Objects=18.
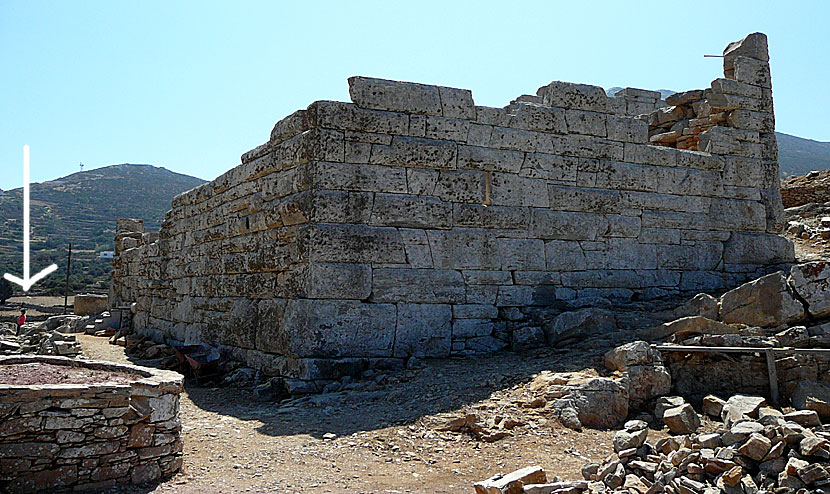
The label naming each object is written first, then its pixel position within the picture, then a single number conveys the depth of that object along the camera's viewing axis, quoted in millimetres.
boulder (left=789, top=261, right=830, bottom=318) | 6734
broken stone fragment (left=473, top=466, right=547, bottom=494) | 4145
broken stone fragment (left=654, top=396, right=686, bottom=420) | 6078
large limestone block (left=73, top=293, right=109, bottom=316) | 19797
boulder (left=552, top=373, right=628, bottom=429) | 5914
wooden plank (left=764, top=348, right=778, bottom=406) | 6195
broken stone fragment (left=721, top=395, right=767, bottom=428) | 5230
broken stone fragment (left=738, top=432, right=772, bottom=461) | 4256
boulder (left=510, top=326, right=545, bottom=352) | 7984
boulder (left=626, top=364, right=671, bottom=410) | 6324
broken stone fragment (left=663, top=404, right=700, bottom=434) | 5660
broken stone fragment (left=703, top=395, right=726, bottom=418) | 5974
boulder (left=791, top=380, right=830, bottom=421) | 5898
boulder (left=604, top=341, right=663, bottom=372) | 6453
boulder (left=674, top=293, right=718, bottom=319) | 7465
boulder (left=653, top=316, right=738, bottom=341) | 6832
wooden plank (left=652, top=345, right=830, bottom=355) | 6191
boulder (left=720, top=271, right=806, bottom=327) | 6816
